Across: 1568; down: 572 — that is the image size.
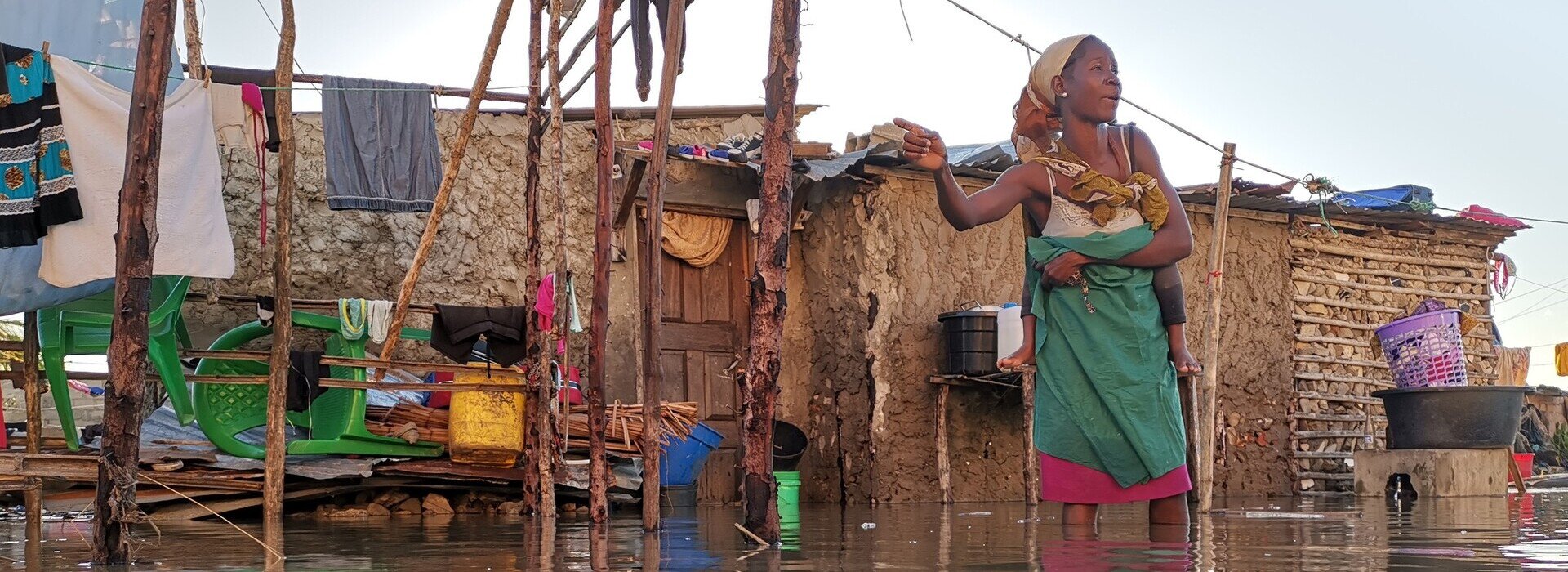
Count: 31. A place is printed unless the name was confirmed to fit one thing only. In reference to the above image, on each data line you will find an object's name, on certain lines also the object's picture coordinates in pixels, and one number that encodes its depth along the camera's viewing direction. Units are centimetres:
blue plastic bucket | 1065
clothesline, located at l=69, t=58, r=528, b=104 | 945
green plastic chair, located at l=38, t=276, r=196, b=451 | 841
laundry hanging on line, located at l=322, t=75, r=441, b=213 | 958
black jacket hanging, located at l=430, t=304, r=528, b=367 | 936
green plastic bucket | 1067
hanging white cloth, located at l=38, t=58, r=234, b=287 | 796
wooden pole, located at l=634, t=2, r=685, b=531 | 609
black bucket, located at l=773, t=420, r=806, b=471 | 1227
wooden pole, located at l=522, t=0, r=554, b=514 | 844
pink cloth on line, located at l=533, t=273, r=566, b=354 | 873
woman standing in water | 450
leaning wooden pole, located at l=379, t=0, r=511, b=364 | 895
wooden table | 1116
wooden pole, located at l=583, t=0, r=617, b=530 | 693
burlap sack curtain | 1242
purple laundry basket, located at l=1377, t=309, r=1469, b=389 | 1152
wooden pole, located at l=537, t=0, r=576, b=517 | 840
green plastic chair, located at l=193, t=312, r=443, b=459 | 920
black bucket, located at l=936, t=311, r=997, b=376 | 1166
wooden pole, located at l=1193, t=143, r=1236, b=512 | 927
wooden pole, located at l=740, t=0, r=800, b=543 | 529
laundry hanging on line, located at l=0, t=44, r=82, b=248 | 777
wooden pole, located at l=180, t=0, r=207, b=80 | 941
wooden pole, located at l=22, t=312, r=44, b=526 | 846
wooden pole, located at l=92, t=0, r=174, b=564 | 465
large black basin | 1130
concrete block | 1134
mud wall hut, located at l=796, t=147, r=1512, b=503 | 1223
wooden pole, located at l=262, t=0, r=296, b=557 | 871
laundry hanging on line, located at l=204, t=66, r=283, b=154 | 902
